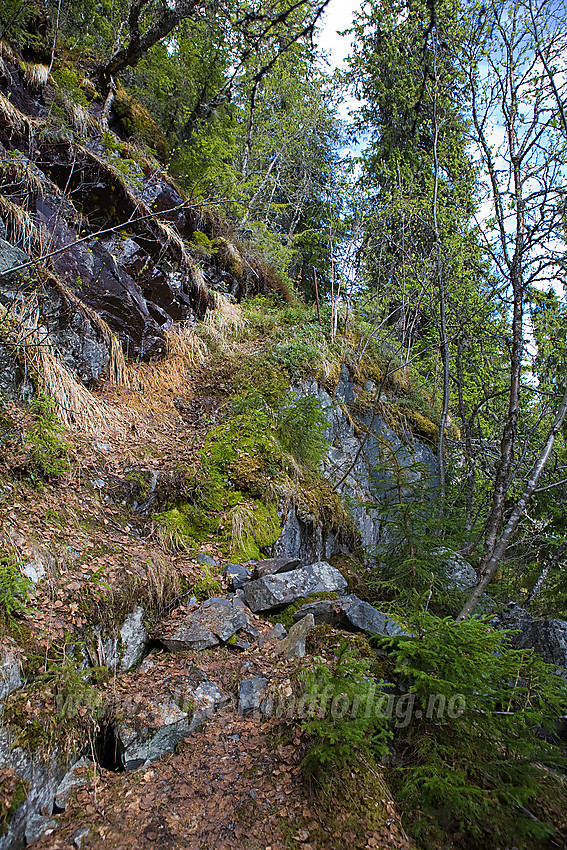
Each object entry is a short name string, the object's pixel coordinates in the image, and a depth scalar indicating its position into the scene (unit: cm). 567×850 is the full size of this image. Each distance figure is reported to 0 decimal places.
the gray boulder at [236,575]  365
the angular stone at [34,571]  254
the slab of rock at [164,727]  226
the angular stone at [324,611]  327
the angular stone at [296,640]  290
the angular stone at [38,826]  181
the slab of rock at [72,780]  200
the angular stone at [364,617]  318
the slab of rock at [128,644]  268
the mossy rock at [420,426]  831
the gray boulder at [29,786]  179
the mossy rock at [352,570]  418
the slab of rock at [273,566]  376
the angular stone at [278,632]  321
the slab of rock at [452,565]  346
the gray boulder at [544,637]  355
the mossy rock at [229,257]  791
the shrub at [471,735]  171
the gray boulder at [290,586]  347
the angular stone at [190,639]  290
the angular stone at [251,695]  259
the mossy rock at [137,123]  692
